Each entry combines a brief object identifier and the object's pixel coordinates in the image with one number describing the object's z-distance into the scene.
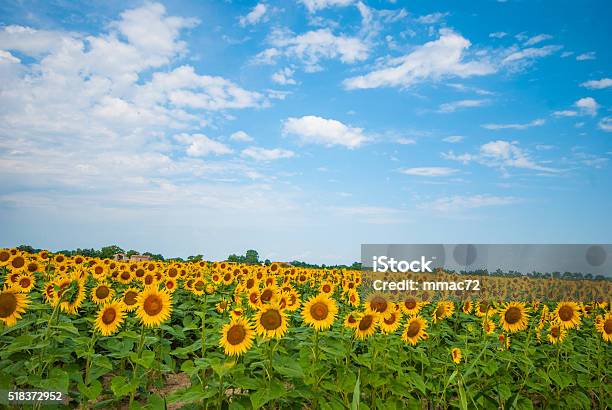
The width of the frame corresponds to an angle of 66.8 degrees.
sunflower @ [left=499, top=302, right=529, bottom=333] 7.58
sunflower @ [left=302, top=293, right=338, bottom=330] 5.87
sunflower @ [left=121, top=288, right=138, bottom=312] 6.86
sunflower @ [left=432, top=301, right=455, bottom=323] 7.97
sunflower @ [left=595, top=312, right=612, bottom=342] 7.91
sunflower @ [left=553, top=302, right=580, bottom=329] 7.96
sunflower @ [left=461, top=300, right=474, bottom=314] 9.71
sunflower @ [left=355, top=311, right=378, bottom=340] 6.29
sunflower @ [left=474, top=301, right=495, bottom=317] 9.15
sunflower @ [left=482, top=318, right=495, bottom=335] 7.98
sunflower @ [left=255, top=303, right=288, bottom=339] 5.16
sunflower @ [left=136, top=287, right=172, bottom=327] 6.21
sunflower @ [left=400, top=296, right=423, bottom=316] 7.78
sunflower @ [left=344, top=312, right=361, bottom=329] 6.45
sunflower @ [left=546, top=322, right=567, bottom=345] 7.84
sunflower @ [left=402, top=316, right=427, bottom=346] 7.26
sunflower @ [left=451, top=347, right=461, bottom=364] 7.37
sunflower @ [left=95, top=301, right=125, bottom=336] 6.30
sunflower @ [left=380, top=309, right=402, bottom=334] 6.54
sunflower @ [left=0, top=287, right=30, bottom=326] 6.39
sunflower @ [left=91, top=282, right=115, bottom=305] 8.12
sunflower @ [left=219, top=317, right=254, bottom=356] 5.13
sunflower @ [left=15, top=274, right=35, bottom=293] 9.33
